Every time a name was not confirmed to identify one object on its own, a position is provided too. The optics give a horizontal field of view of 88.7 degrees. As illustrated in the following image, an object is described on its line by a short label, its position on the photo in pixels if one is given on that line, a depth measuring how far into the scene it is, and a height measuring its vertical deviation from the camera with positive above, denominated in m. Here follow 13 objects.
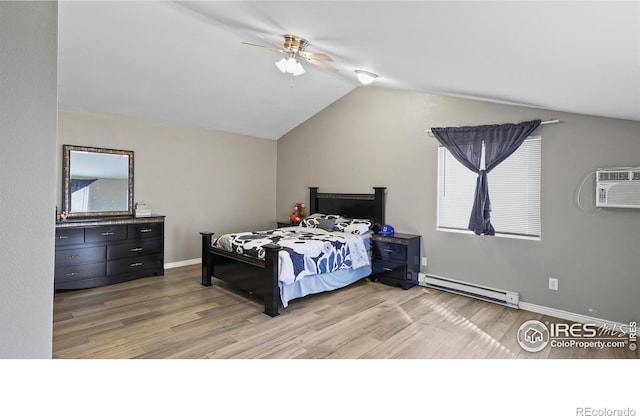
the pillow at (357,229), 4.60 -0.31
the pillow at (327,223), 4.87 -0.25
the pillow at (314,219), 5.14 -0.20
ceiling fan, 2.60 +1.32
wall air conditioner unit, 2.91 +0.21
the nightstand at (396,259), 4.29 -0.69
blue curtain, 3.61 +0.70
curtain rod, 3.36 +0.91
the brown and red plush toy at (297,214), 5.75 -0.14
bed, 3.42 -0.58
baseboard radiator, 3.66 -0.98
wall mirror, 4.23 +0.30
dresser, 3.88 -0.60
